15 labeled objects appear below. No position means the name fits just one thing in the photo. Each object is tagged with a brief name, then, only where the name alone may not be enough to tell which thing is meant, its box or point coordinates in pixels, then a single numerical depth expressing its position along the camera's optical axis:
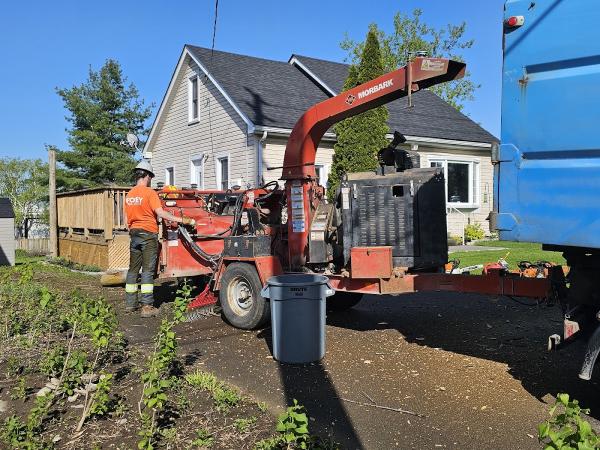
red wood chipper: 5.69
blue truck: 3.65
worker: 7.95
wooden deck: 13.37
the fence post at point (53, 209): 16.67
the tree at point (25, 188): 31.33
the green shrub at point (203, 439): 3.51
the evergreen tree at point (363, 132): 14.53
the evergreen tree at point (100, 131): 30.84
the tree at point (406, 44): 36.88
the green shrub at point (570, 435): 2.12
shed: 16.44
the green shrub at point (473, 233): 18.62
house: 15.66
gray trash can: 5.45
